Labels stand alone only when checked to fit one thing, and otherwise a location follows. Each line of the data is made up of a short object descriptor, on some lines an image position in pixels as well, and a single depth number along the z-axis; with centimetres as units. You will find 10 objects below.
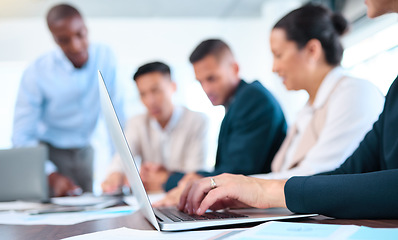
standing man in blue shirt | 271
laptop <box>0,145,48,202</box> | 166
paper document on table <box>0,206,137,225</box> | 90
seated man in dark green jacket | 181
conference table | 64
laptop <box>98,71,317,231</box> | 64
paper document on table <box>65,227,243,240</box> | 57
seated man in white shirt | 266
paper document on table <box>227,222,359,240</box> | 50
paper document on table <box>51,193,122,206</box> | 139
